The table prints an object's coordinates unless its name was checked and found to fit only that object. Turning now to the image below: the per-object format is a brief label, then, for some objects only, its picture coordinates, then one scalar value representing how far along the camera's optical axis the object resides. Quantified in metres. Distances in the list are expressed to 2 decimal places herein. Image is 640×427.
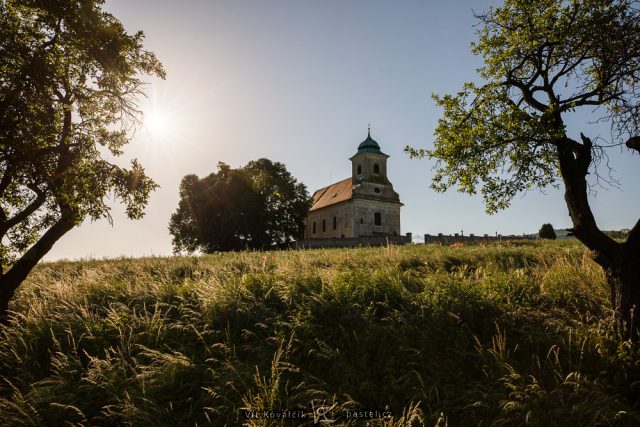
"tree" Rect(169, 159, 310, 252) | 33.62
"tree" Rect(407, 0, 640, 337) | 6.03
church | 45.09
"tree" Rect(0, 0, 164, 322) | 6.50
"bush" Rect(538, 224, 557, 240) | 31.69
